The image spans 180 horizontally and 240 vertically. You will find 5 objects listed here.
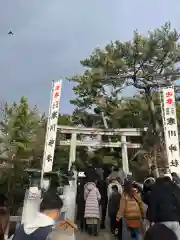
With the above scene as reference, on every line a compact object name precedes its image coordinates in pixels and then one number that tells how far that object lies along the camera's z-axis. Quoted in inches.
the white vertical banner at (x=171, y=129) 226.7
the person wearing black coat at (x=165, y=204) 96.9
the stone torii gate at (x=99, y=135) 332.0
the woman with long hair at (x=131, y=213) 125.9
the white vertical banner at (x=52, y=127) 246.9
